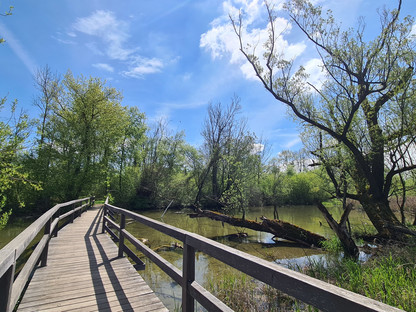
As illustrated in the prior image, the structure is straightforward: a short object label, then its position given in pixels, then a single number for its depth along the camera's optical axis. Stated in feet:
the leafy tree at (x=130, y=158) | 93.45
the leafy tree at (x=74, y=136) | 63.72
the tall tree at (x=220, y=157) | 89.15
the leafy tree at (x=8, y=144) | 29.53
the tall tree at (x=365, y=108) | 30.07
